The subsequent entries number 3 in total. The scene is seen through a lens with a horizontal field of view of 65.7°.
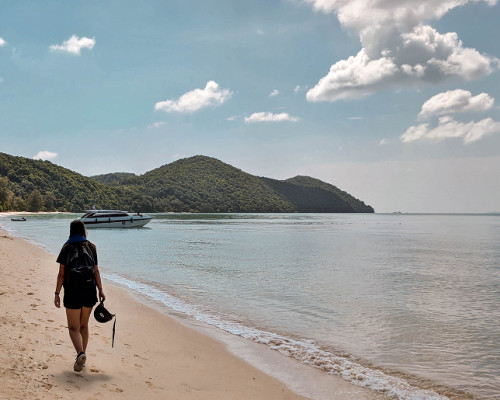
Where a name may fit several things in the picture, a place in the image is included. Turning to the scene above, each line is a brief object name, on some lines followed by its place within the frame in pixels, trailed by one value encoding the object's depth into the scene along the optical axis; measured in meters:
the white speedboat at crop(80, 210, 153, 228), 70.62
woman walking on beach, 5.72
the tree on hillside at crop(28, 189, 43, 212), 127.75
